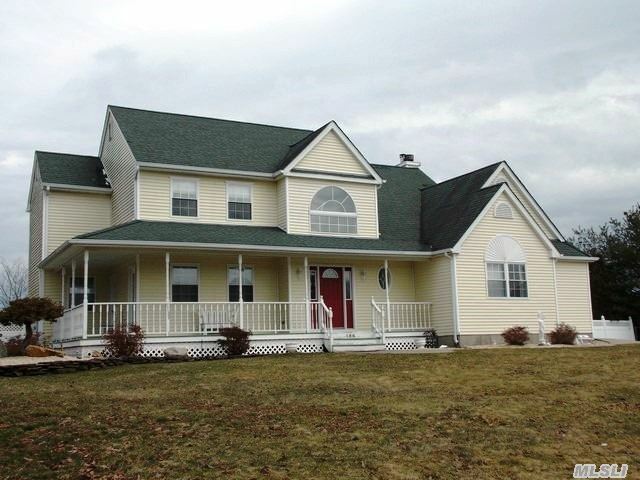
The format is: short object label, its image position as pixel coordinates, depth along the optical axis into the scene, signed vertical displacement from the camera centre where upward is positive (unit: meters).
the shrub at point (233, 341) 21.36 -0.29
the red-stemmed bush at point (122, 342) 19.86 -0.21
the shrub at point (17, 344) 21.31 -0.20
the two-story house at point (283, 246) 23.11 +2.68
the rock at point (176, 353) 20.06 -0.56
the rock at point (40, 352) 19.62 -0.41
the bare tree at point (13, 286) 70.00 +4.87
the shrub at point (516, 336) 24.70 -0.49
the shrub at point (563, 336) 25.67 -0.56
